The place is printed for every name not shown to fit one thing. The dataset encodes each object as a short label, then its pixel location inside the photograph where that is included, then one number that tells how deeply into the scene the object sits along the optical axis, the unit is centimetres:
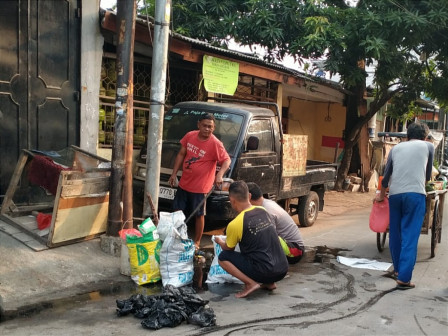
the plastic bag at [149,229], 491
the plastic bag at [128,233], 497
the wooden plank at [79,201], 527
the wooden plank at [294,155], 794
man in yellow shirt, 456
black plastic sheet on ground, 386
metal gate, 620
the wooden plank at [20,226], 535
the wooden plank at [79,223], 529
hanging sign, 852
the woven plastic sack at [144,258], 489
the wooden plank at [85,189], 527
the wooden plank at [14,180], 592
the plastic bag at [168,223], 504
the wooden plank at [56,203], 520
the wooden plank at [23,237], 521
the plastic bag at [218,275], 510
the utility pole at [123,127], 552
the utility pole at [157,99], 564
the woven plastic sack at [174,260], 487
